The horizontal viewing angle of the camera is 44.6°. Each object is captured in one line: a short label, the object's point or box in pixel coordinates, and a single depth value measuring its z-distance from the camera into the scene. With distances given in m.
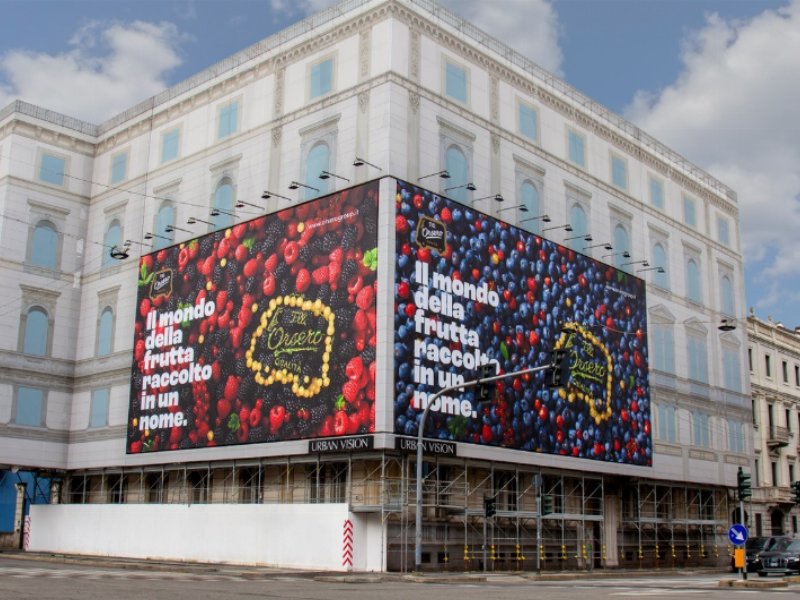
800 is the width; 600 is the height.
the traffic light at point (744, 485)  40.34
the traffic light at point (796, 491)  39.34
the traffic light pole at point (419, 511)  36.19
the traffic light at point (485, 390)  34.22
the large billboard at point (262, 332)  42.19
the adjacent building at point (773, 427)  74.12
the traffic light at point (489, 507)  38.75
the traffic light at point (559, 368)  31.47
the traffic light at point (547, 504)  39.25
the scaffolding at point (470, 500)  41.25
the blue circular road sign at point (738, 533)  29.73
